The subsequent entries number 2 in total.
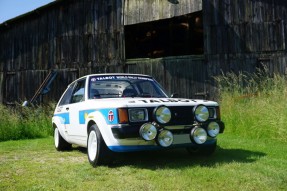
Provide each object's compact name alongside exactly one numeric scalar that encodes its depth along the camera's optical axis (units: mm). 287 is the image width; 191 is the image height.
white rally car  5242
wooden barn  15977
